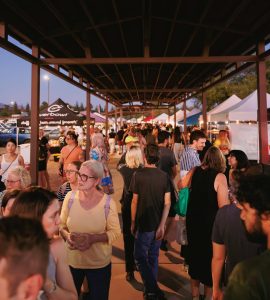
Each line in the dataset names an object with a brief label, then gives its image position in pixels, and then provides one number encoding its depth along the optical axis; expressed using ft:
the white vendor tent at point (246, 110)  37.60
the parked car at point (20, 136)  100.49
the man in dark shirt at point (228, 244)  7.10
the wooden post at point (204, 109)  36.60
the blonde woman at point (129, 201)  13.25
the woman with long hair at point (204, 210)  10.38
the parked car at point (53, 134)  88.81
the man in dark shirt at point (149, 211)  11.39
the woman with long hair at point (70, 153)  19.81
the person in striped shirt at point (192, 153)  15.29
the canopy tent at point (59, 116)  40.22
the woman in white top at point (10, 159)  18.24
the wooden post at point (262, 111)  18.37
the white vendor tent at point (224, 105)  51.61
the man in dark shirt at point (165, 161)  16.29
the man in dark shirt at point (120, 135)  46.97
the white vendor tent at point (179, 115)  81.65
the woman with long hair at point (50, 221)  5.47
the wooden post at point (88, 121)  36.09
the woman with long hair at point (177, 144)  25.79
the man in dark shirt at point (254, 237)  3.90
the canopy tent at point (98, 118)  78.38
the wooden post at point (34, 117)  18.45
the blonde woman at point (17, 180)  9.80
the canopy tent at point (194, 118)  70.69
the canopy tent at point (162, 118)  127.34
